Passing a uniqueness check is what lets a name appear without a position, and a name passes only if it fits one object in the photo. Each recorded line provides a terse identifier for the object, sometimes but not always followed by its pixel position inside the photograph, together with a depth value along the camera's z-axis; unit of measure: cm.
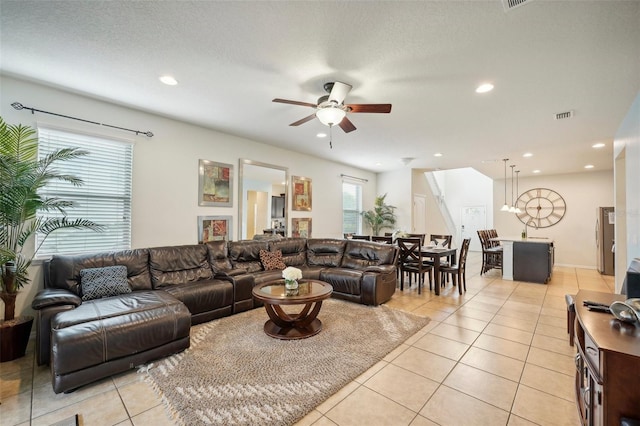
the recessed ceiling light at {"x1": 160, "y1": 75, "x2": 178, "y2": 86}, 287
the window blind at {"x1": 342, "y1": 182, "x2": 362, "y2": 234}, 748
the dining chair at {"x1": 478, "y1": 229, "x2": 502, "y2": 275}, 662
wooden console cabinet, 119
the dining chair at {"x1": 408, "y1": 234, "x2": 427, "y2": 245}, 620
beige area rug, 188
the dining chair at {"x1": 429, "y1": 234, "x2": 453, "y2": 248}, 609
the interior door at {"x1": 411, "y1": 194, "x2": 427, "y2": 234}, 800
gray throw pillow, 288
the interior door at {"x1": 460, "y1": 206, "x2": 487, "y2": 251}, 1049
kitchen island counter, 573
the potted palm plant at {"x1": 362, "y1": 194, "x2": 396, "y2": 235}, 793
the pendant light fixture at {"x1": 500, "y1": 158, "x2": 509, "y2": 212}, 644
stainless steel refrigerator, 661
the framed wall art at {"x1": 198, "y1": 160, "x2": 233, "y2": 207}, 449
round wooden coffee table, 290
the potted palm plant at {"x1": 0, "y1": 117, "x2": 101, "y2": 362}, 253
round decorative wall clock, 825
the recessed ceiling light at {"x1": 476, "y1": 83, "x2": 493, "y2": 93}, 293
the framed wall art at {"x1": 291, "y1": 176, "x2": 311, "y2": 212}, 604
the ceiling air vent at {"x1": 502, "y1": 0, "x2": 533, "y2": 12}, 177
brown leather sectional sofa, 212
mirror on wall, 504
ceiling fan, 269
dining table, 471
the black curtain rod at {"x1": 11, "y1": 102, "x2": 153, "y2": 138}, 294
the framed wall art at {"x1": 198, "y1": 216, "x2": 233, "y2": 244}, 448
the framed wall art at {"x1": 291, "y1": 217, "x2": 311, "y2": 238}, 602
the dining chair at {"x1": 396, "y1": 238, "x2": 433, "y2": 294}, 485
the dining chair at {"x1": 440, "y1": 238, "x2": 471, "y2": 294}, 482
